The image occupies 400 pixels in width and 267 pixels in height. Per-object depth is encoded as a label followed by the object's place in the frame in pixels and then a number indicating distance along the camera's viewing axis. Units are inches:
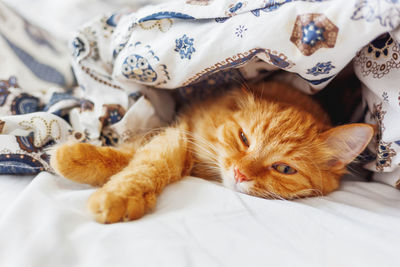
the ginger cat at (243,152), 12.9
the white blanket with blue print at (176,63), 12.2
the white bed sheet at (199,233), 10.5
